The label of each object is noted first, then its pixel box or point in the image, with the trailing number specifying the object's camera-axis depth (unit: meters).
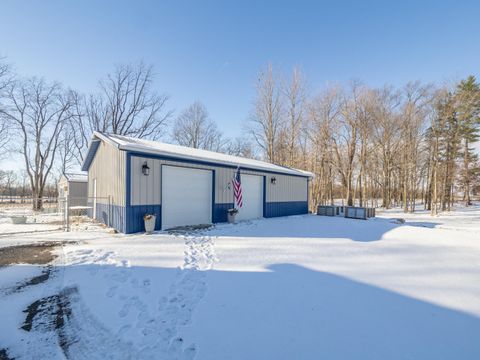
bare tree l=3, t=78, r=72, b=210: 19.50
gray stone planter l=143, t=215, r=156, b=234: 6.58
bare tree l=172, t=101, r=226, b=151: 23.67
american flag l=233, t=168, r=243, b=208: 9.09
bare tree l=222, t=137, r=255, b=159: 25.39
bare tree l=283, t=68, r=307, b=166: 17.28
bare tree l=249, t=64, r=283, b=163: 17.77
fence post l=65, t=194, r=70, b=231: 6.91
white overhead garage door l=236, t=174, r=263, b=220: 9.87
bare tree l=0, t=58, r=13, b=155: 15.91
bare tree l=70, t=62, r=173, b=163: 21.52
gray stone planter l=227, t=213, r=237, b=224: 8.84
